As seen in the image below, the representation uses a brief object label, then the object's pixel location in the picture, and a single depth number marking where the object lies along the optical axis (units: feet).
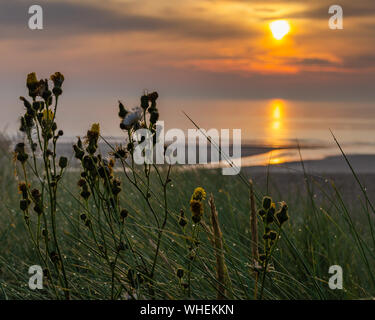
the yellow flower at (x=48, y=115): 2.63
